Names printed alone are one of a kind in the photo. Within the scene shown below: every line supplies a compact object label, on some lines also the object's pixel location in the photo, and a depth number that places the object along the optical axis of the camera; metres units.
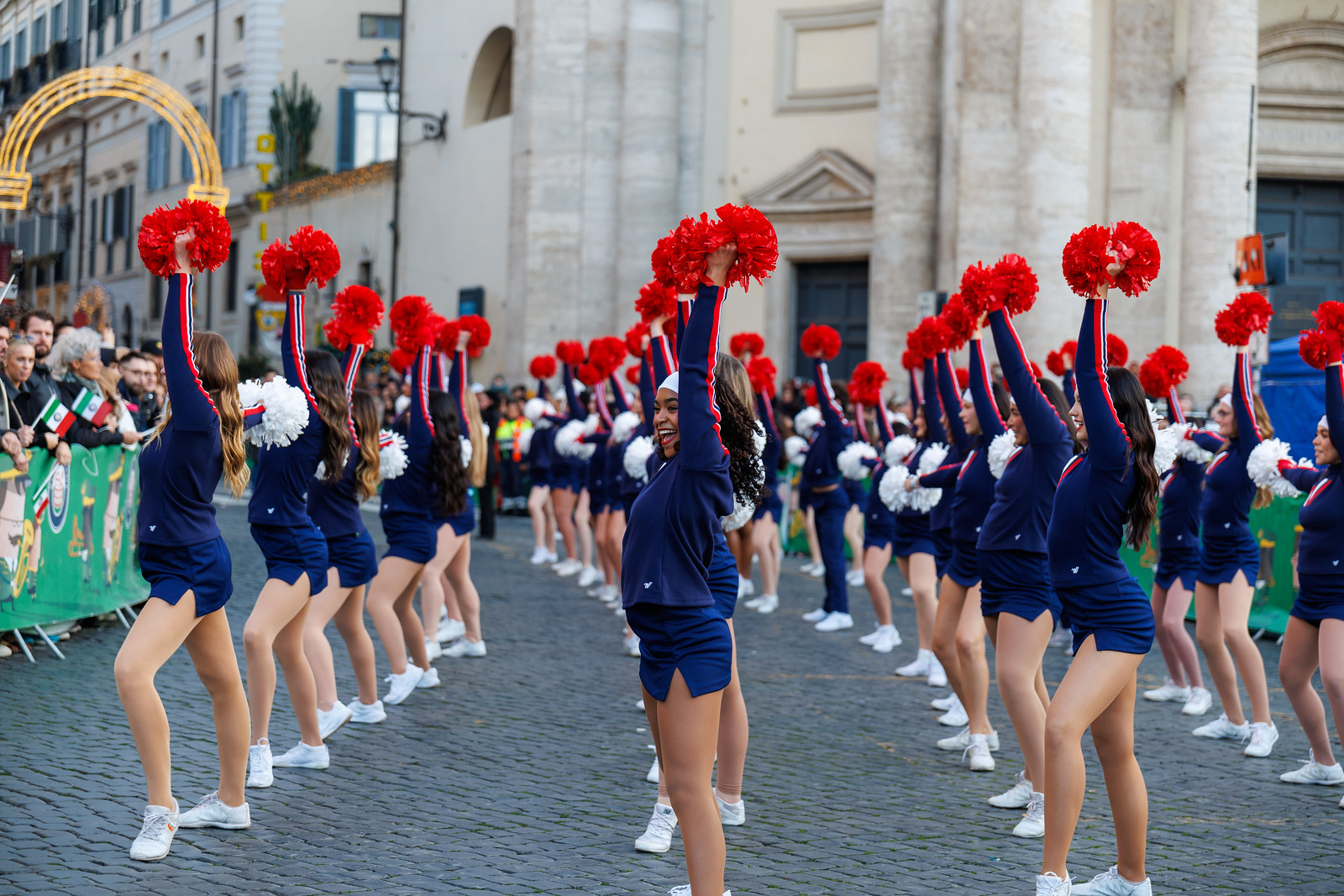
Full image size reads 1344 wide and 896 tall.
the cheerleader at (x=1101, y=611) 10.21
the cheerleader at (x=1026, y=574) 12.32
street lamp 60.16
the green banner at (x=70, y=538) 18.42
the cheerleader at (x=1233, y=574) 16.08
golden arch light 44.16
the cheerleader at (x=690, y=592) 8.80
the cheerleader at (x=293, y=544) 12.97
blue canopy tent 26.89
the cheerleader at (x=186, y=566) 10.89
